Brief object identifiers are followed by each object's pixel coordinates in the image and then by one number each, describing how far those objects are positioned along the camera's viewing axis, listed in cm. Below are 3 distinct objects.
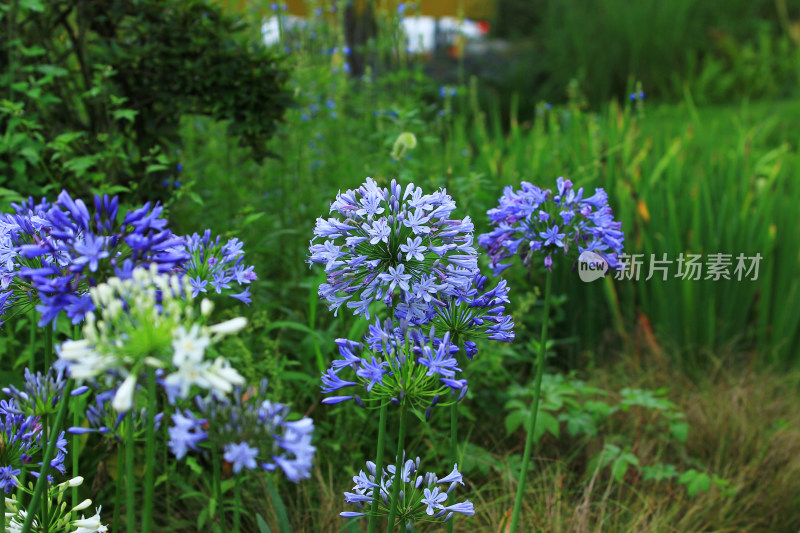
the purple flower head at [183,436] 95
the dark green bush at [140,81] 297
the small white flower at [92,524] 131
